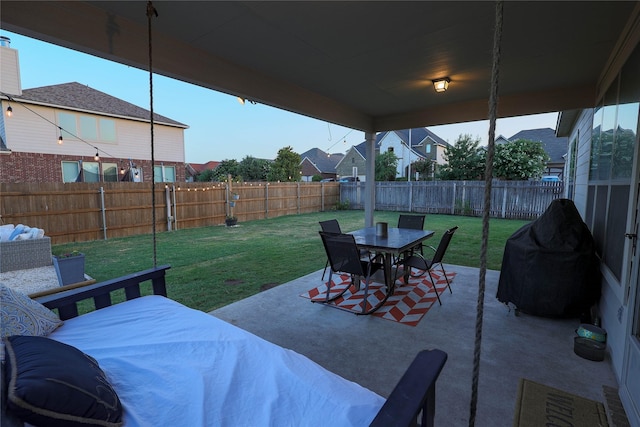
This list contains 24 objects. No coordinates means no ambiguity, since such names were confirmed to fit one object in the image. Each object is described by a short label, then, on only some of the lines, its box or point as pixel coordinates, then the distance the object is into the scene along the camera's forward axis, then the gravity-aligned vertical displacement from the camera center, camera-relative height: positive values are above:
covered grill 2.78 -0.78
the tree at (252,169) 25.45 +1.28
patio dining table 3.31 -0.67
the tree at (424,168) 18.17 +1.06
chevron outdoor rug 3.22 -1.37
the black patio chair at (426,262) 3.42 -0.93
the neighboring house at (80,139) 9.99 +1.66
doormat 1.76 -1.37
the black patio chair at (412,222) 4.74 -0.58
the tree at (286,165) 19.89 +1.30
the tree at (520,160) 13.10 +1.14
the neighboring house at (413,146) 22.53 +2.96
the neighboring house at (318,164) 31.77 +2.20
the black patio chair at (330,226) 4.53 -0.63
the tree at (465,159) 14.24 +1.29
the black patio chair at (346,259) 3.21 -0.82
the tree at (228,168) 25.36 +1.37
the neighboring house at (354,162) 27.28 +2.10
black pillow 0.82 -0.61
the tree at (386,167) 18.91 +1.15
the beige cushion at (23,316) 1.34 -0.63
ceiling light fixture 3.61 +1.23
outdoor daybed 0.93 -0.76
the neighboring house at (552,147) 17.92 +2.38
